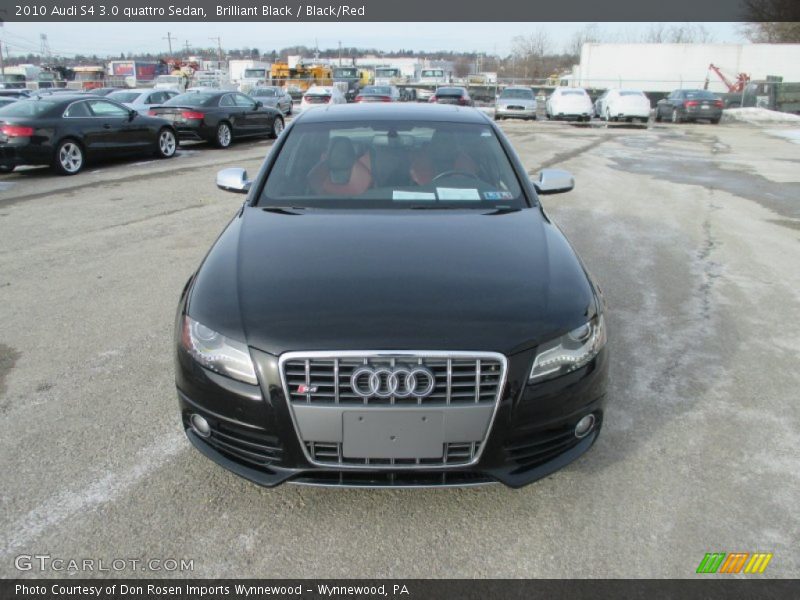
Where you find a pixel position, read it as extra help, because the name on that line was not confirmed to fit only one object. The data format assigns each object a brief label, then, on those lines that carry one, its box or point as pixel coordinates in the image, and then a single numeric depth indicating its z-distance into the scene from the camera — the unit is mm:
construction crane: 47156
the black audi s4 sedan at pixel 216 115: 16438
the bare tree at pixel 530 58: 70875
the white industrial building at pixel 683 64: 49531
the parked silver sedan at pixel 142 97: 20281
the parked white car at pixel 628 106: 26984
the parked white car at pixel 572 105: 28062
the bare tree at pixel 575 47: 81050
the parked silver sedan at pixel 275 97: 28041
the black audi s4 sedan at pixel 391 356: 2428
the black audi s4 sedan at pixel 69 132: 11539
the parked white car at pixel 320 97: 29953
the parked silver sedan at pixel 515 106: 28969
